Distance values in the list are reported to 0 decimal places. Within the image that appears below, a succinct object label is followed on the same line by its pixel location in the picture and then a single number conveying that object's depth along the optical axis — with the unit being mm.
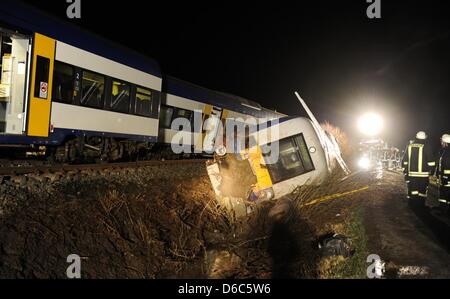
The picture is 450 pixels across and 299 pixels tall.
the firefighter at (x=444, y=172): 7152
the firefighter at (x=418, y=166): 7293
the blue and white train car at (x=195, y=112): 12367
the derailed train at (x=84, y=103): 6609
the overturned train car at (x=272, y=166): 6539
